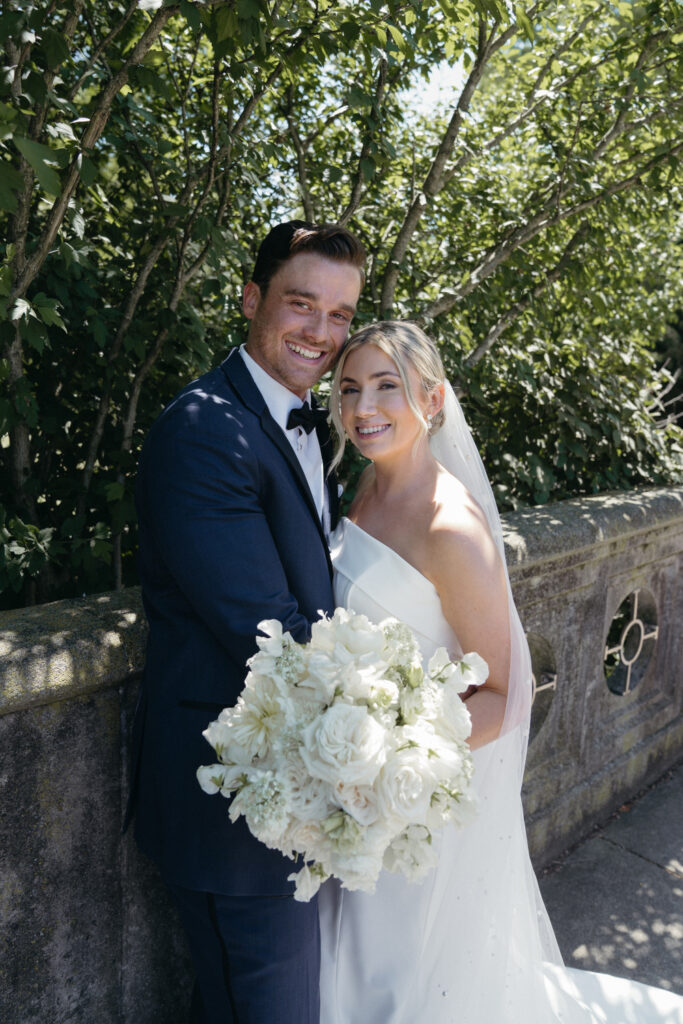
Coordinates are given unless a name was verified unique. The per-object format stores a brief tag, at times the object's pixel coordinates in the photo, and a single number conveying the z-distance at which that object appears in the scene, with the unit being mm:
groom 1769
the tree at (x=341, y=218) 2705
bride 2160
